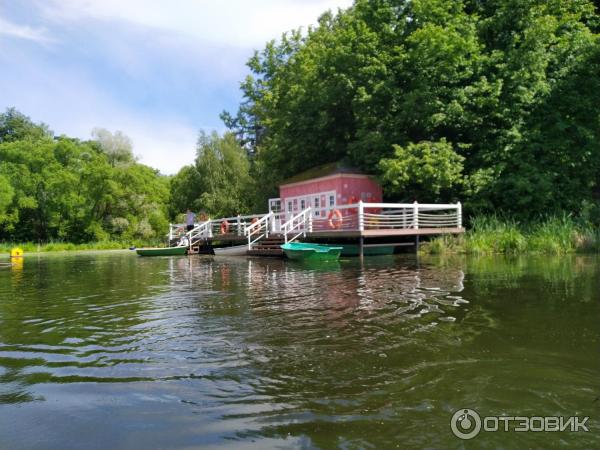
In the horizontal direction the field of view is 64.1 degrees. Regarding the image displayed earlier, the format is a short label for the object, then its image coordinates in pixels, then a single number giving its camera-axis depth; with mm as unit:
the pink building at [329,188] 24359
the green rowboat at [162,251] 27672
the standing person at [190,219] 31719
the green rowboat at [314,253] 18453
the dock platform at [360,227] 20328
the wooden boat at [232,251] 23653
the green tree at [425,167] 20656
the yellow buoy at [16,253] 30694
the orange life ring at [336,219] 21684
